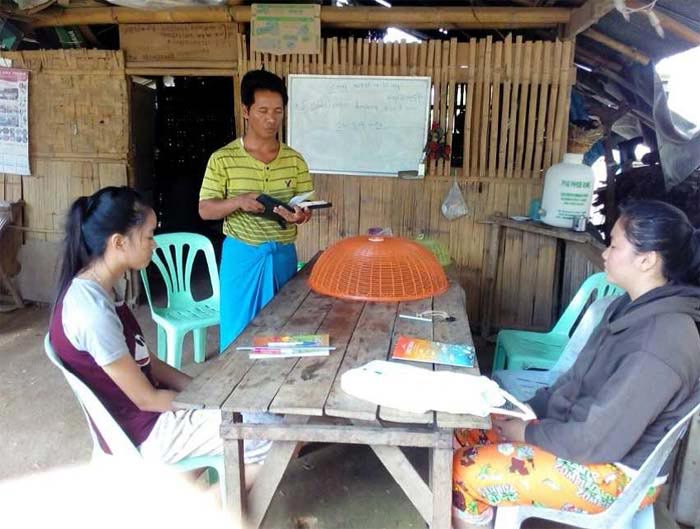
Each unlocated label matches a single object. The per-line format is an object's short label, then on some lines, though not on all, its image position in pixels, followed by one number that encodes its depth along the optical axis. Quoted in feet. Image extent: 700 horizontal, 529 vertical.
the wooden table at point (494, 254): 12.61
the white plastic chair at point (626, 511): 4.56
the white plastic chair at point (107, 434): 5.28
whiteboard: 13.16
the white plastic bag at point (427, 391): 4.78
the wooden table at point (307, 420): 4.88
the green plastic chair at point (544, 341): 8.56
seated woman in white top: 5.25
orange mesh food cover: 7.74
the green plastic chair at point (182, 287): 10.73
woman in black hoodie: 4.59
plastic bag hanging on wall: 13.48
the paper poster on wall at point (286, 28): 12.84
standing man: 8.26
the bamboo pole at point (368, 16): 12.34
